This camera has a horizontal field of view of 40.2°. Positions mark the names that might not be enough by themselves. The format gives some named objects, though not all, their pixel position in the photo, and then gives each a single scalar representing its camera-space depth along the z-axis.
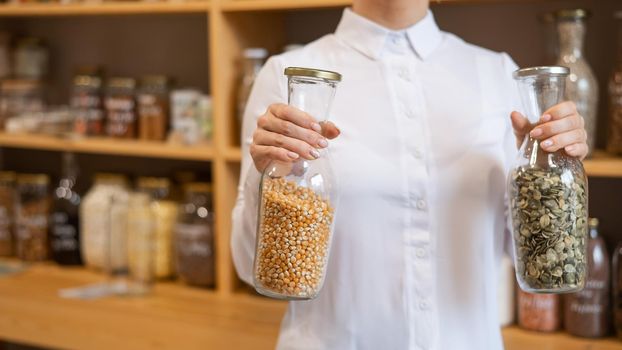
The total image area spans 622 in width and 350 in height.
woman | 1.22
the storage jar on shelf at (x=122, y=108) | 2.21
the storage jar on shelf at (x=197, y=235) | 2.08
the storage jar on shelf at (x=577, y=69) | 1.64
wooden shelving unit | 1.87
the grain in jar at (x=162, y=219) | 2.15
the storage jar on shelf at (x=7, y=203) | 2.39
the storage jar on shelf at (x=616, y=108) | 1.68
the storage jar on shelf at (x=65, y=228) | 2.33
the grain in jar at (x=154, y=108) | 2.17
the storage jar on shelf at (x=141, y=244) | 2.11
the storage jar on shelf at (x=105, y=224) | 2.12
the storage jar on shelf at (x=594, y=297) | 1.69
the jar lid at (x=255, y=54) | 1.95
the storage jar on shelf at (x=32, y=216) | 2.36
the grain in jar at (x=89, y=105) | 2.27
